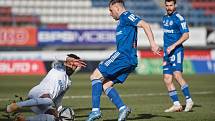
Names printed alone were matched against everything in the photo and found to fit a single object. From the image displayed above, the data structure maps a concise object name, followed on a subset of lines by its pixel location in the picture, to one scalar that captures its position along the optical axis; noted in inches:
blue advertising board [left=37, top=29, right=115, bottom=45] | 2580.2
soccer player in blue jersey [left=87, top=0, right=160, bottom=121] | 700.0
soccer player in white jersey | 635.5
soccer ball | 681.6
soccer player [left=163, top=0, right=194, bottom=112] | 906.2
